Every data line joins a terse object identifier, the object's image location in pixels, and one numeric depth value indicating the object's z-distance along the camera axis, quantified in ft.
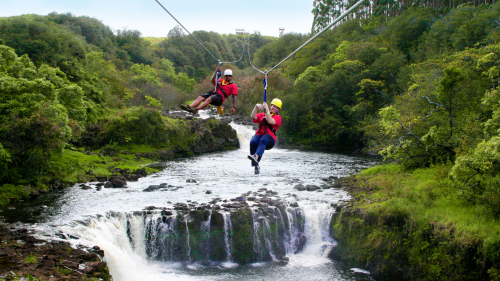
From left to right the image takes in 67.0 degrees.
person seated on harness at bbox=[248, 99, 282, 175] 39.47
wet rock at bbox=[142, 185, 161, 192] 80.53
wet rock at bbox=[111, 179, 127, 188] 83.35
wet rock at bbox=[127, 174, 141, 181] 92.27
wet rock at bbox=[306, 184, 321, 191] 81.63
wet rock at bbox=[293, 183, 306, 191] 81.55
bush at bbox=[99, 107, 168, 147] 132.05
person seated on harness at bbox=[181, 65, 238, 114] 39.09
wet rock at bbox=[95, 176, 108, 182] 90.04
